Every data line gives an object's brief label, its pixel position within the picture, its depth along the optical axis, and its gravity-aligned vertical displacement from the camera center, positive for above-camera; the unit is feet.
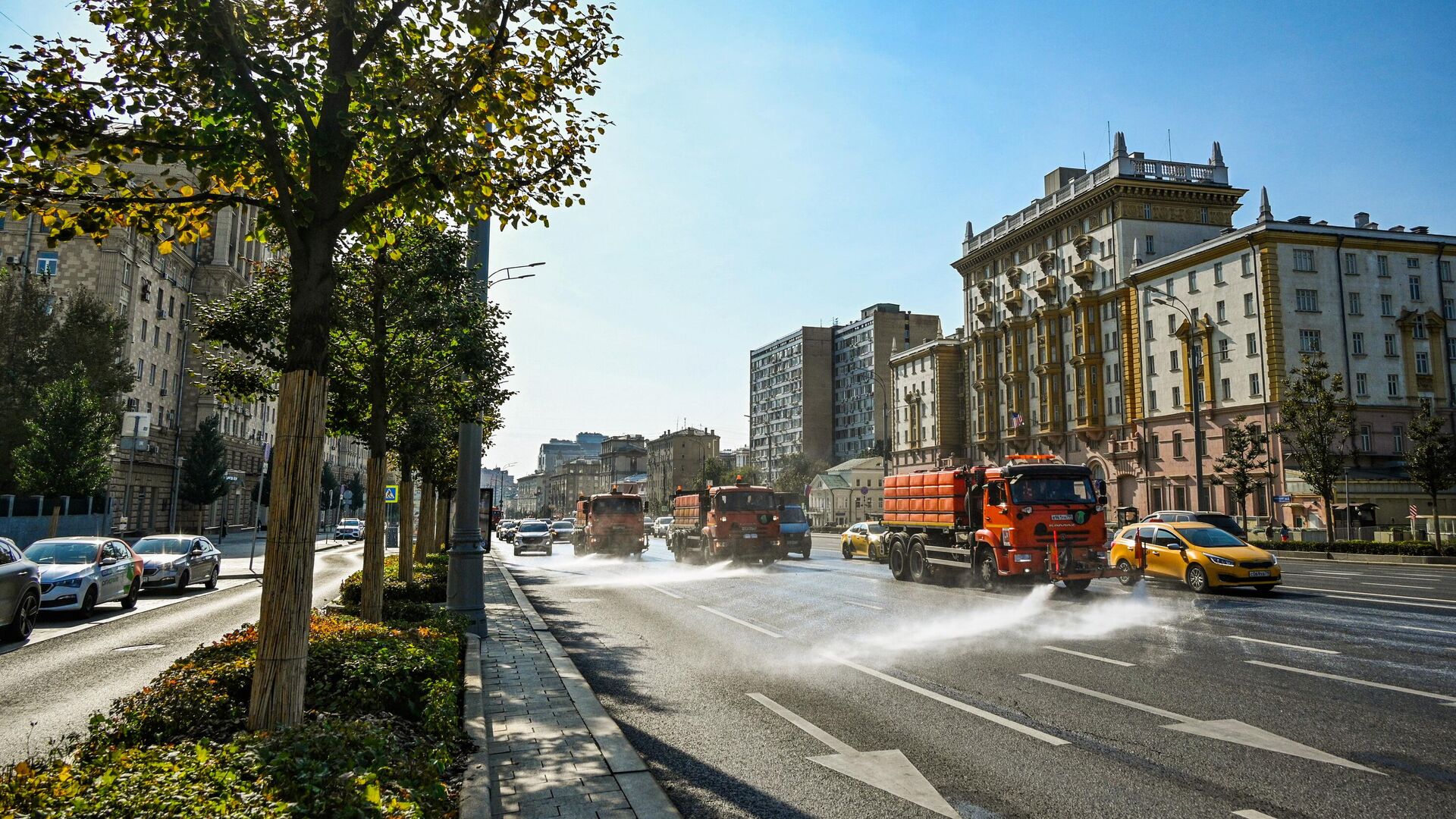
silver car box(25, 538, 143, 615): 52.08 -4.97
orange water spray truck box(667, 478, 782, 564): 101.50 -2.75
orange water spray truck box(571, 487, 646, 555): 131.75 -3.84
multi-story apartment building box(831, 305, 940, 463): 432.25 +72.03
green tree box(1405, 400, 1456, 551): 114.42 +6.52
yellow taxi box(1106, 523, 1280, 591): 60.39 -4.01
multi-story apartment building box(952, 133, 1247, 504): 209.26 +57.16
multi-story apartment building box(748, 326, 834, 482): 469.57 +59.88
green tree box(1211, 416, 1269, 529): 142.61 +7.23
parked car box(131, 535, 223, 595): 71.92 -5.70
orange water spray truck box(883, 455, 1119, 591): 60.44 -1.44
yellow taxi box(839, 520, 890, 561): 110.63 -5.31
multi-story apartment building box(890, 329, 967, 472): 298.35 +35.82
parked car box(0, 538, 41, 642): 42.06 -5.00
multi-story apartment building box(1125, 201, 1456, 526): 169.78 +37.01
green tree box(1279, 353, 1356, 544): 119.44 +11.79
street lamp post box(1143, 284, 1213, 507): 119.96 +11.76
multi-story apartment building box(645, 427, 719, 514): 562.66 +29.19
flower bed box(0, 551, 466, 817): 12.22 -4.52
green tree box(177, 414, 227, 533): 183.52 +6.16
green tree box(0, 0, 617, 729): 16.63 +7.67
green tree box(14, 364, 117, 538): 116.37 +7.17
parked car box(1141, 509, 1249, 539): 102.79 -1.69
